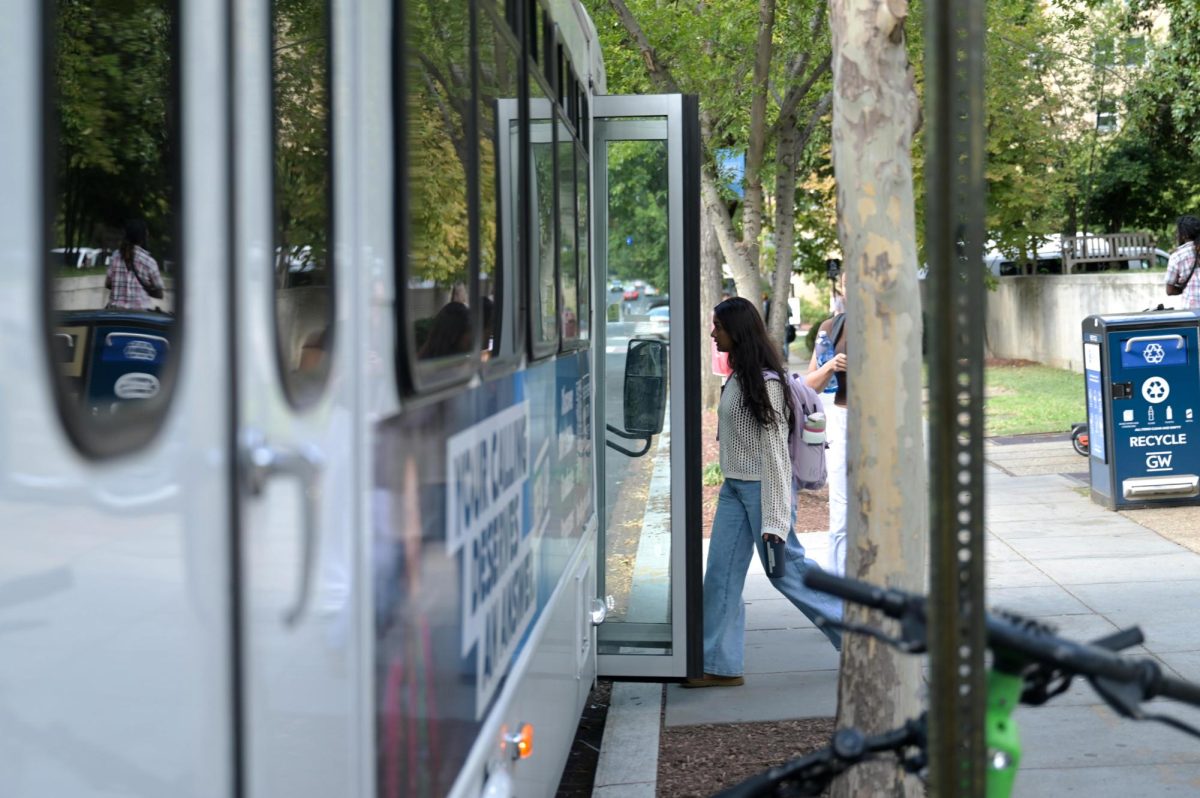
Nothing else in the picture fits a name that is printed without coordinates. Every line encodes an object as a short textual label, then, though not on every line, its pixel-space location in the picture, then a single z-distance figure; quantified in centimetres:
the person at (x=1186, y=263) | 1150
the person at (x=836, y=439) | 754
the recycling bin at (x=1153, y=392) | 1074
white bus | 145
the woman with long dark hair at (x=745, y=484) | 668
